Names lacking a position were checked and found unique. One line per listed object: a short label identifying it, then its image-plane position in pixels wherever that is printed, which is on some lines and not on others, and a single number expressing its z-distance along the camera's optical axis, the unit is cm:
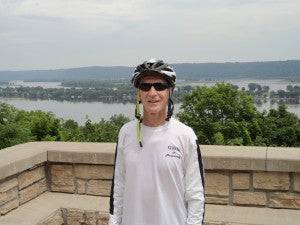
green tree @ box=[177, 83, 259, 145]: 2645
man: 159
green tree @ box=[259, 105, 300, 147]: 2944
